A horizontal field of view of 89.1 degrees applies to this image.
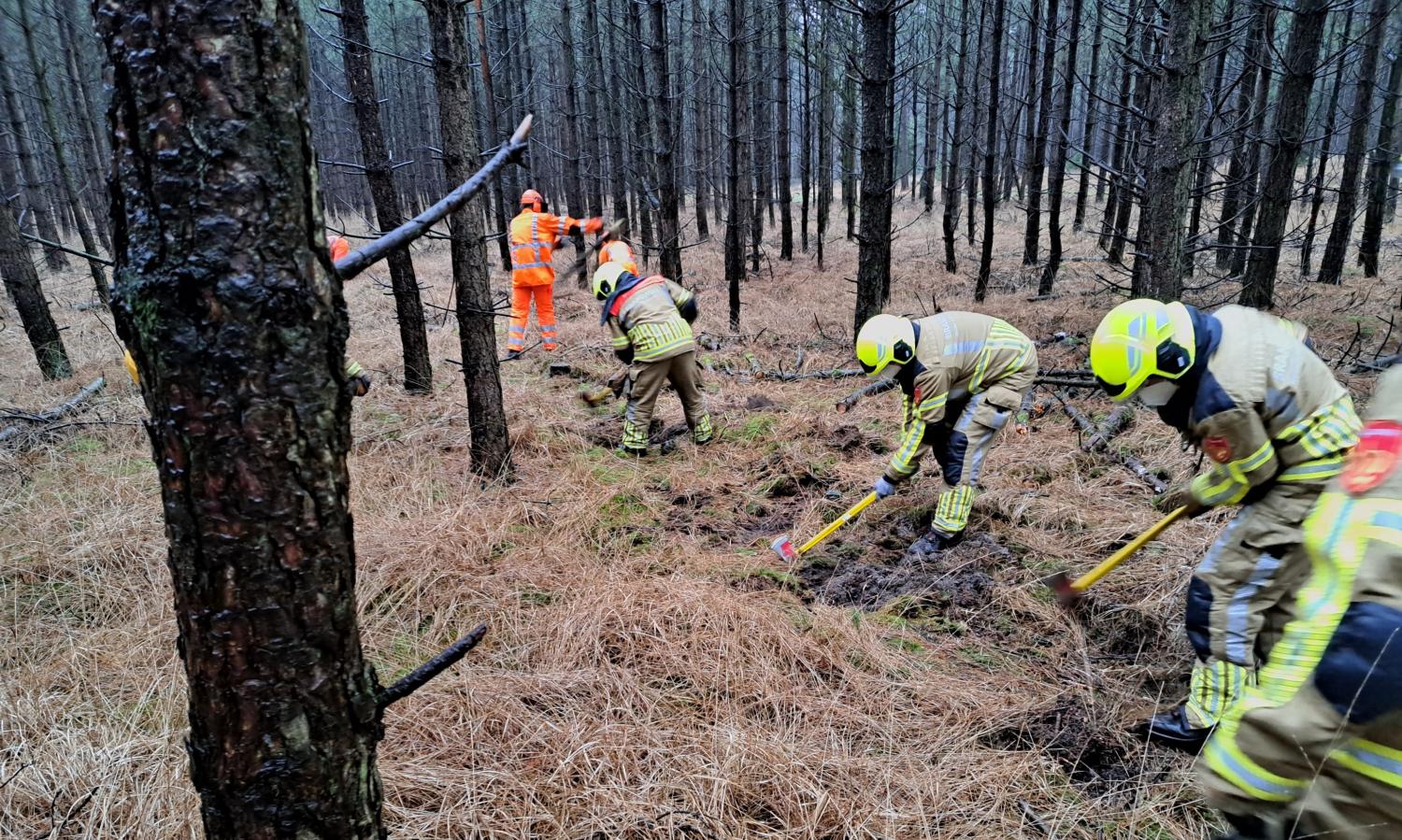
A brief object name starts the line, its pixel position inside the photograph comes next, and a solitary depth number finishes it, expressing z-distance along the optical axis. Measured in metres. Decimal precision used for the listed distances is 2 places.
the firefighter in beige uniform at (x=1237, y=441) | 2.98
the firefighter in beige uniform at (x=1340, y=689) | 1.33
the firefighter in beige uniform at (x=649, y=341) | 6.70
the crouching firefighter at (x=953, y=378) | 4.75
